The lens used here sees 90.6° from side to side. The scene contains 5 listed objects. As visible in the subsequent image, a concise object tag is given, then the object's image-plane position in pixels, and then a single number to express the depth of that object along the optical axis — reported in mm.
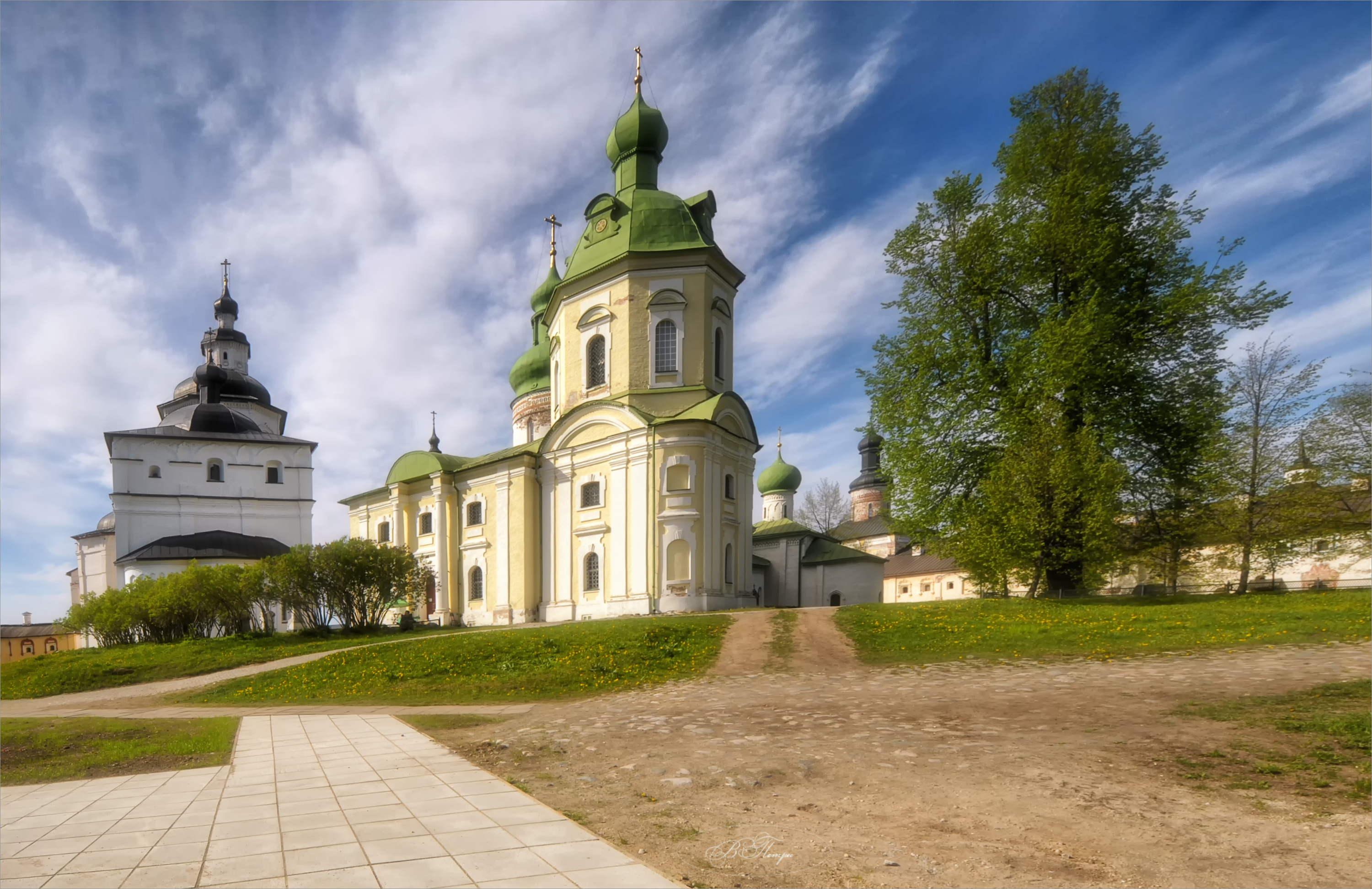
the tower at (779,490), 41844
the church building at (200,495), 35938
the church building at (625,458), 23062
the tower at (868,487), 58094
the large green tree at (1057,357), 17094
